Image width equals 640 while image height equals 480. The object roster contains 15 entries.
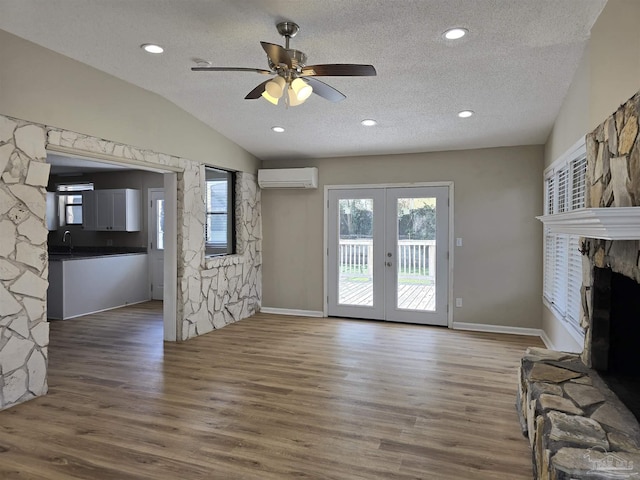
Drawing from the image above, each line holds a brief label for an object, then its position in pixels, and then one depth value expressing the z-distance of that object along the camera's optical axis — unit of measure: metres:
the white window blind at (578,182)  3.53
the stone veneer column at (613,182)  2.14
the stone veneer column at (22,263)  3.23
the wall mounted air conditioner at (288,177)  6.40
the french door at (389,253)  5.97
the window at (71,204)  8.34
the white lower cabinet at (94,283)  6.32
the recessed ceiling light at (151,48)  3.47
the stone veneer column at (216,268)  5.25
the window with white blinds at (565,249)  3.63
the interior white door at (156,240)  7.92
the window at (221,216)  6.37
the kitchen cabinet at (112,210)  7.84
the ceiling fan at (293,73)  2.62
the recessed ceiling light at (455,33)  3.06
